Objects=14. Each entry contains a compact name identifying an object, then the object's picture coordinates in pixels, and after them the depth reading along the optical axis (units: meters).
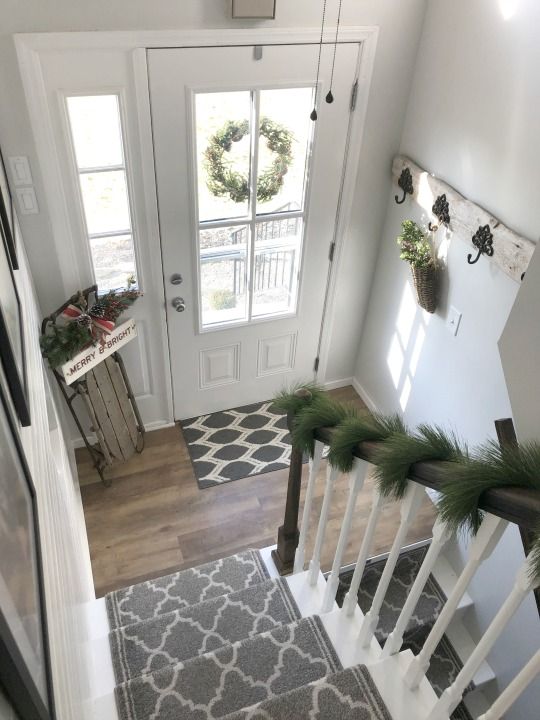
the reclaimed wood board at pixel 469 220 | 2.19
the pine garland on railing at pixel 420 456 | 0.93
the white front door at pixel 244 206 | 2.49
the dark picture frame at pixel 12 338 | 1.01
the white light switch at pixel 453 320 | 2.66
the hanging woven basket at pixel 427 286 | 2.70
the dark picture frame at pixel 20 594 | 0.58
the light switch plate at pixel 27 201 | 2.38
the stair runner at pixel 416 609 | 2.45
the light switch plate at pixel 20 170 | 2.32
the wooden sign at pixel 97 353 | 2.57
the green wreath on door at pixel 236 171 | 2.61
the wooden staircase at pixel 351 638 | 1.02
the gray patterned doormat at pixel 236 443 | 3.17
